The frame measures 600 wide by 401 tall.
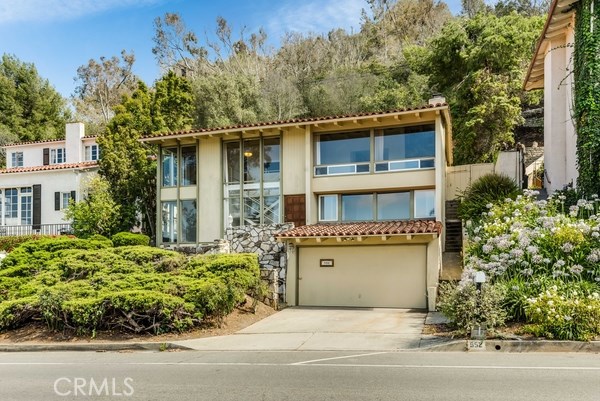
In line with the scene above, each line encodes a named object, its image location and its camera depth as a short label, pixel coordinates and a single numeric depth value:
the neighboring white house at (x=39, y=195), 28.83
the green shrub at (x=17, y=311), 14.48
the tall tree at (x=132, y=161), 25.41
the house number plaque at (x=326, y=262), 18.83
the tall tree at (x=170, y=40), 57.00
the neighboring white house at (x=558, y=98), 19.17
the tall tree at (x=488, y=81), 29.19
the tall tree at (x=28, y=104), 46.25
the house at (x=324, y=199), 18.08
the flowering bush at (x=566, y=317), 10.74
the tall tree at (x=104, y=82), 60.12
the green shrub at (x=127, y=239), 22.36
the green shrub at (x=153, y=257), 17.34
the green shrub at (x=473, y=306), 11.37
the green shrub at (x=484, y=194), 20.38
